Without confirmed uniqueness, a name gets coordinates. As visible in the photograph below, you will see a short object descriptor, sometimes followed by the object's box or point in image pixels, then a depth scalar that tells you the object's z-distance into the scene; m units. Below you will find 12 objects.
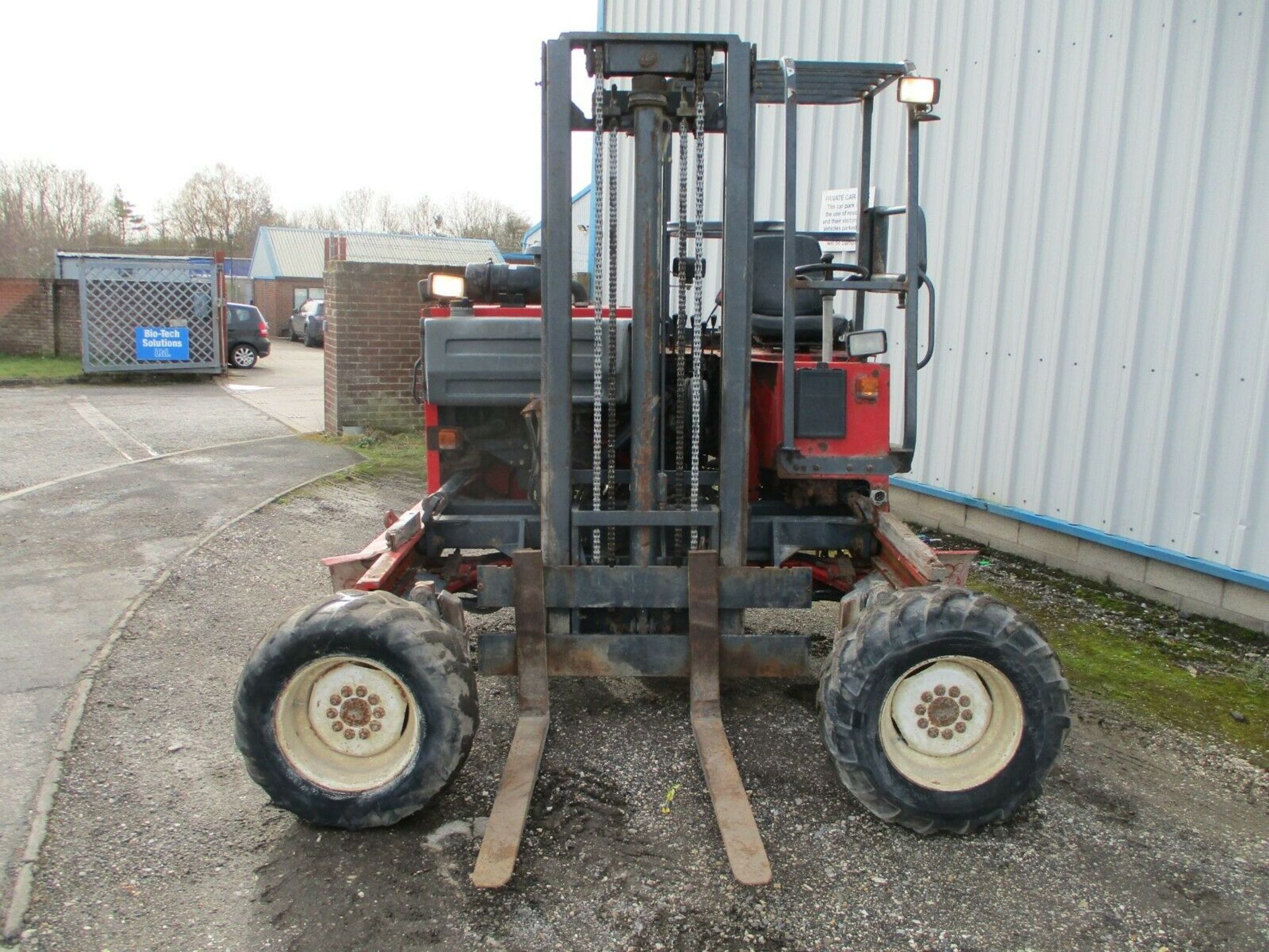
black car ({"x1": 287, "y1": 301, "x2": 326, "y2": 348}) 38.84
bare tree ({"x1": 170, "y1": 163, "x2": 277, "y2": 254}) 62.91
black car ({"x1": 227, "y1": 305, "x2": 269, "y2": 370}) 26.05
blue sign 21.67
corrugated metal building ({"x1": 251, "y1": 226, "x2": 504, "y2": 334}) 48.19
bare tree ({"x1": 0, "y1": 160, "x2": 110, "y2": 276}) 51.53
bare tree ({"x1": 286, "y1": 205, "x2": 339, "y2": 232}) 77.31
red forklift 3.65
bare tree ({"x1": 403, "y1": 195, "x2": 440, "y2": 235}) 75.71
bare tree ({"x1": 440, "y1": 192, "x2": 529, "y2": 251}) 58.59
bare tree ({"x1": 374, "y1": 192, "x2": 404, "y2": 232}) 80.12
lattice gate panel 21.20
